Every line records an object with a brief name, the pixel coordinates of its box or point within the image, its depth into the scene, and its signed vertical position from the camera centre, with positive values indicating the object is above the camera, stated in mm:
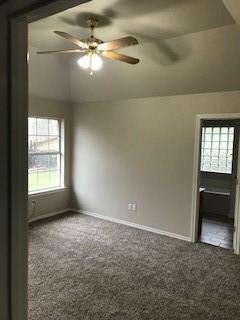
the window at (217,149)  6469 -230
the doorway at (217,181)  4324 -922
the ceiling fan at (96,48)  2613 +917
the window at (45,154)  5191 -383
